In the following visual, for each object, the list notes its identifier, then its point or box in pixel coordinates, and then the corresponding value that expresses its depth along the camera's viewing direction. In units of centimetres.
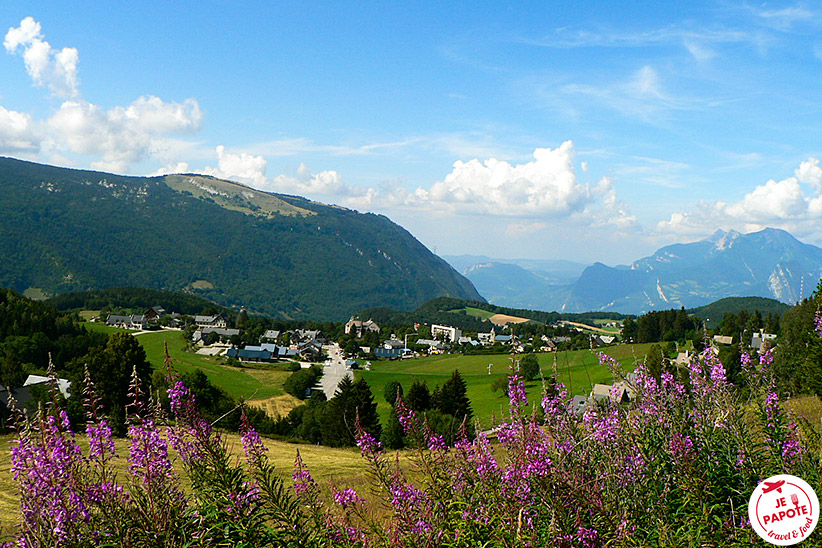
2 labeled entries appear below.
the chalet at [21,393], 4956
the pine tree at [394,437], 3691
